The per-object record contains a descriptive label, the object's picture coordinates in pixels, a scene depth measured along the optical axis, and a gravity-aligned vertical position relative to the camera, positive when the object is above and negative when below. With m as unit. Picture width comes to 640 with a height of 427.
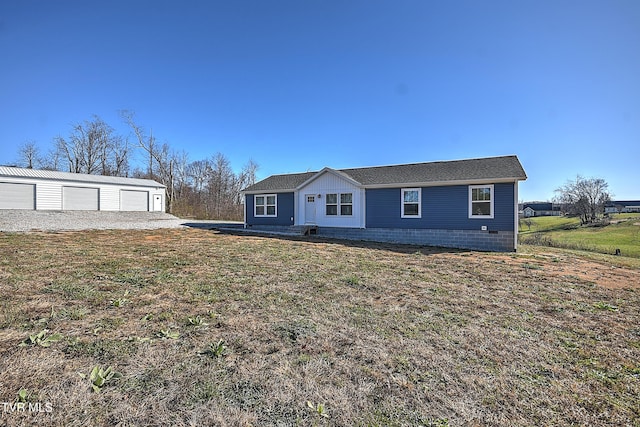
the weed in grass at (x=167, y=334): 3.33 -1.34
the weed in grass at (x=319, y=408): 2.22 -1.45
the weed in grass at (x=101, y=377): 2.41 -1.35
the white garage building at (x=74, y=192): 21.30 +1.67
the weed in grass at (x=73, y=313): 3.72 -1.25
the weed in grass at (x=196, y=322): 3.71 -1.34
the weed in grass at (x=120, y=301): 4.21 -1.25
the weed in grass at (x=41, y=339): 3.00 -1.28
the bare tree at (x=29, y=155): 35.71 +6.81
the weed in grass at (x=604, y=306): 4.90 -1.52
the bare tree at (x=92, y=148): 35.28 +7.67
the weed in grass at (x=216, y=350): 3.02 -1.39
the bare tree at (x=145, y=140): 34.59 +8.48
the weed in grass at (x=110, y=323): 3.48 -1.30
